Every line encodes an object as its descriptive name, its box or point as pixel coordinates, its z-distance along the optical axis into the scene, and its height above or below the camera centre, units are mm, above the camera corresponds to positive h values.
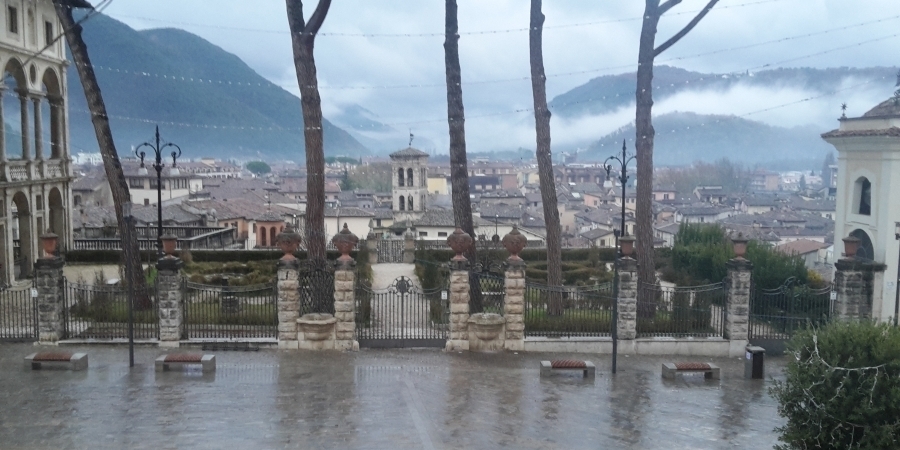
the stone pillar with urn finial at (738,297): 17422 -2508
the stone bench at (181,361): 14789 -3406
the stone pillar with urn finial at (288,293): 16703 -2379
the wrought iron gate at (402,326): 17391 -3438
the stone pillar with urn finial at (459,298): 16977 -2501
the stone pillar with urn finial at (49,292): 16469 -2370
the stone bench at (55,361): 14719 -3401
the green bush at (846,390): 9241 -2459
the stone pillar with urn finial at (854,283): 17406 -2170
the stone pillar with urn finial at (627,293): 17000 -2387
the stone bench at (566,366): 15078 -3513
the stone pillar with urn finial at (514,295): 16797 -2412
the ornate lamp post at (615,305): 15156 -2470
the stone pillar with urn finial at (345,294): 16781 -2404
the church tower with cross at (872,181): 22156 +161
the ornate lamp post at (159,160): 24438 +681
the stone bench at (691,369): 15266 -3594
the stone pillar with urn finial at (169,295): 16500 -2422
